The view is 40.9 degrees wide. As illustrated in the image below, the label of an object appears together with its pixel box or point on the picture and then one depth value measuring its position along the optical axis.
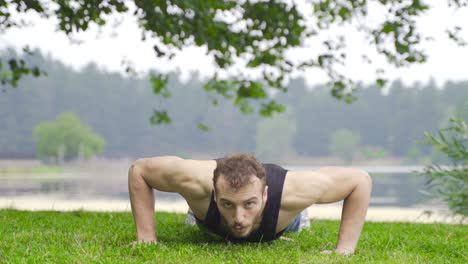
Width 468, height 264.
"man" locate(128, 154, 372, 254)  4.79
